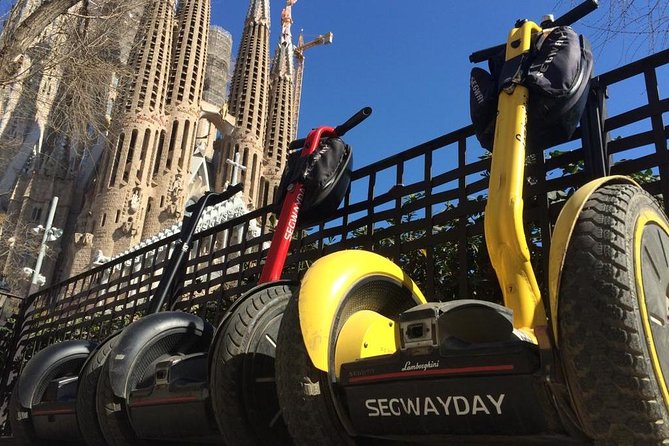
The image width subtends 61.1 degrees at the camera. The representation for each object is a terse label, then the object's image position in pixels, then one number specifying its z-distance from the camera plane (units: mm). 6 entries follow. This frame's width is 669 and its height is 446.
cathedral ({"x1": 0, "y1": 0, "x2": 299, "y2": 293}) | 48469
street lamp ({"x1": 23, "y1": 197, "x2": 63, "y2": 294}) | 19406
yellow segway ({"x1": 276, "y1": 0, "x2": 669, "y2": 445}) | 1258
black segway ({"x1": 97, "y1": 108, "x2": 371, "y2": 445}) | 2258
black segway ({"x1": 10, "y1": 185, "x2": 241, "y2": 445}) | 3137
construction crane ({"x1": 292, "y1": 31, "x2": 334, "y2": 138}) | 91250
